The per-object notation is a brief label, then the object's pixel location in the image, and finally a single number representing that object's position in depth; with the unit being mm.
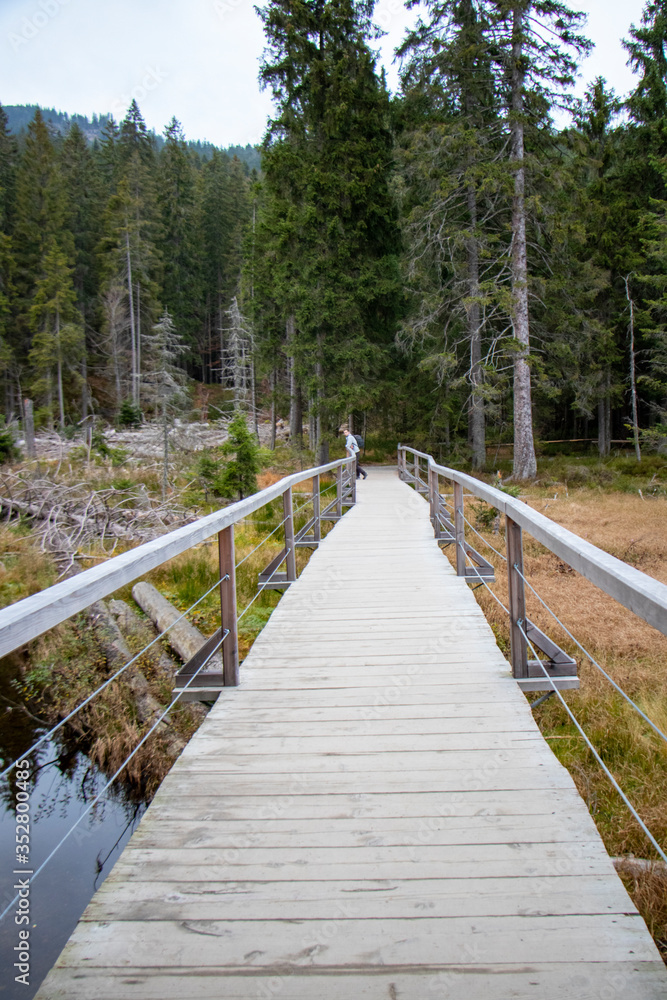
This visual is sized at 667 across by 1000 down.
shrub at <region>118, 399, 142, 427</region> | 33500
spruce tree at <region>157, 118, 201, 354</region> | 44312
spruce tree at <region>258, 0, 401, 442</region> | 19328
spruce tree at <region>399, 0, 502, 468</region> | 17297
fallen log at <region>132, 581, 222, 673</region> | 5861
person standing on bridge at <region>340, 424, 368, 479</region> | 14800
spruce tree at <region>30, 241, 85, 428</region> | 32938
